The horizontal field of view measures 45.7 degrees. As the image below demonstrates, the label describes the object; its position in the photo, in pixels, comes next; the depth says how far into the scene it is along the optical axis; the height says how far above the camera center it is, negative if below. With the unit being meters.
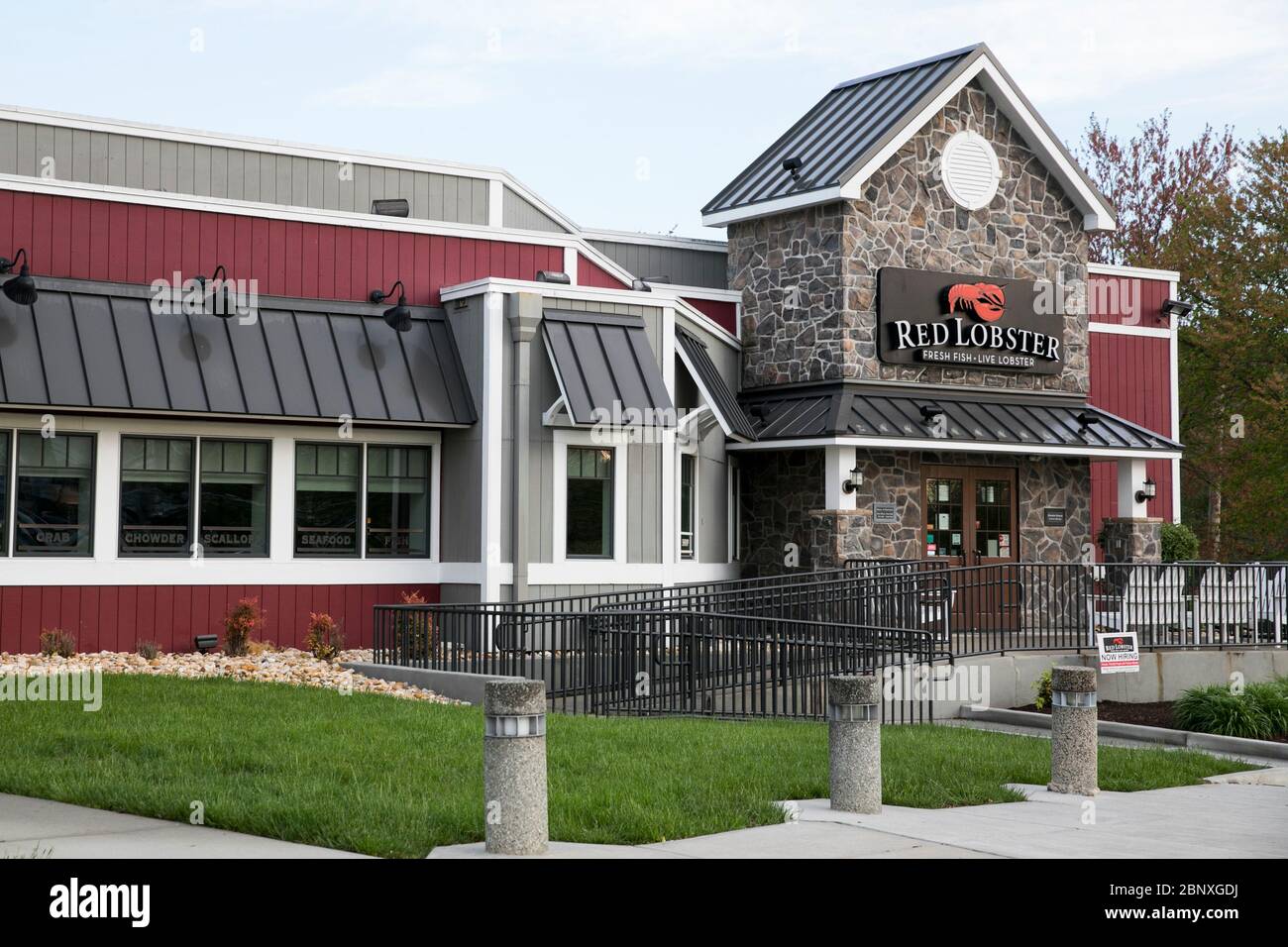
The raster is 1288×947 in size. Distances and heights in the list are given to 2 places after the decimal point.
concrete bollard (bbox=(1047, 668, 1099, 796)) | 11.77 -1.40
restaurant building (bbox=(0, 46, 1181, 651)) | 19.47 +2.57
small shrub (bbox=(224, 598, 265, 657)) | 19.47 -0.94
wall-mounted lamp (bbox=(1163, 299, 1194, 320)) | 29.34 +4.77
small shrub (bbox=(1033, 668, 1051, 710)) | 18.30 -1.65
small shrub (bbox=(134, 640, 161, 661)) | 18.91 -1.21
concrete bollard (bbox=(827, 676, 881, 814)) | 10.39 -1.31
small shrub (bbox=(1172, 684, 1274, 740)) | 15.98 -1.69
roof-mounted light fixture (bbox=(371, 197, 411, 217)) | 23.75 +5.40
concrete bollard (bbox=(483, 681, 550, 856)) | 8.48 -1.20
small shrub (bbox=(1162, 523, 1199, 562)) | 28.27 +0.22
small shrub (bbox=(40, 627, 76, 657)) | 18.50 -1.11
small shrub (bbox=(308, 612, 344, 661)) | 19.91 -1.09
